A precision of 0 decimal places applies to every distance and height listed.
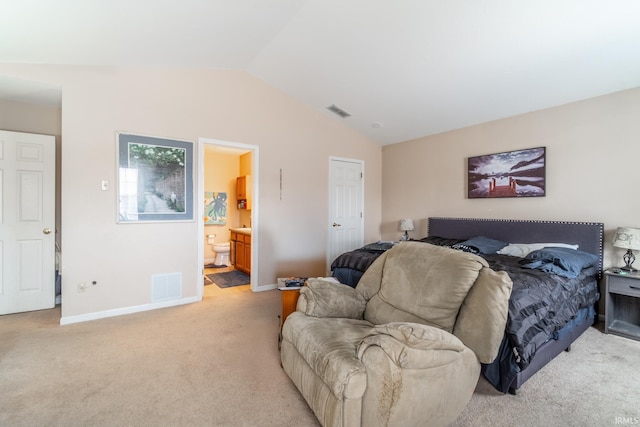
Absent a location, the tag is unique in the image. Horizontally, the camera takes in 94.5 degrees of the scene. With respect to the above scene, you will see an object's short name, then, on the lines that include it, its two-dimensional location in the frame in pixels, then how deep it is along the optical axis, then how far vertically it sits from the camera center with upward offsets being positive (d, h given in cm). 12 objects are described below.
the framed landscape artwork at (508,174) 380 +52
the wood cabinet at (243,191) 611 +43
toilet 609 -83
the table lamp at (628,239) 289 -27
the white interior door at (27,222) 339 -14
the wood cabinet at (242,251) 523 -75
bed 199 -63
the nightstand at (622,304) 287 -99
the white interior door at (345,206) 526 +10
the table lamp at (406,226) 517 -26
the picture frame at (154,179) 347 +39
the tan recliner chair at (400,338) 144 -75
